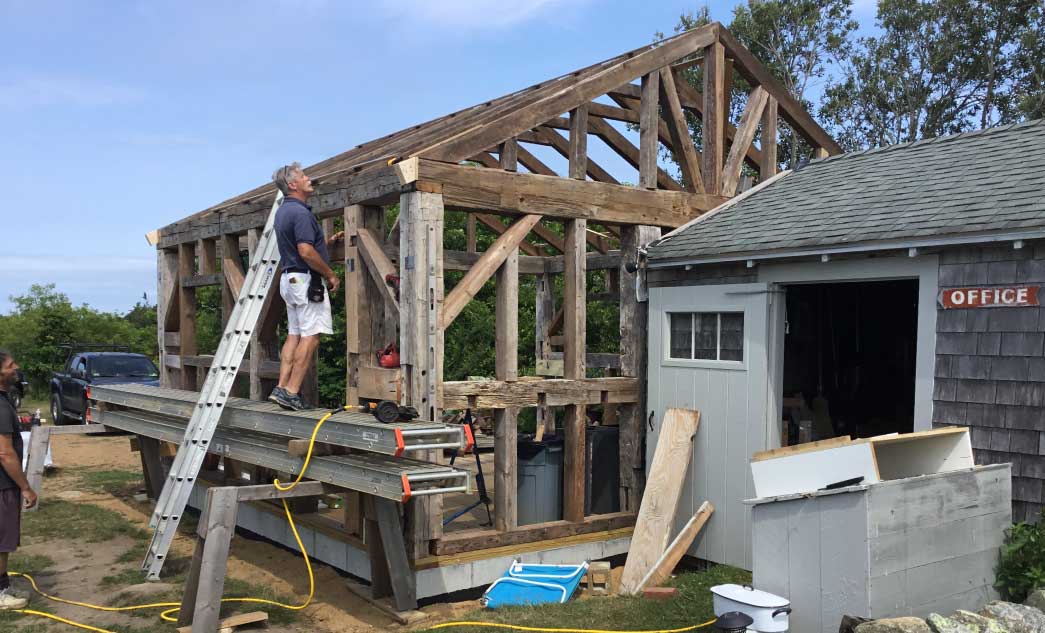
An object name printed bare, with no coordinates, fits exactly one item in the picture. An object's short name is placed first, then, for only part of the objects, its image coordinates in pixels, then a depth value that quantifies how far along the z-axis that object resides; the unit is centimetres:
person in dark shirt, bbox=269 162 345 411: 659
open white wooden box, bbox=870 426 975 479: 613
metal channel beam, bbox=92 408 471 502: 556
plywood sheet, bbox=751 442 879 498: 571
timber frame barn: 717
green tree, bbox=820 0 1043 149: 2425
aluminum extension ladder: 670
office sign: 612
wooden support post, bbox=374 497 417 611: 643
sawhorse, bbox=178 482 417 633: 584
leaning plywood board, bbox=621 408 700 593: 793
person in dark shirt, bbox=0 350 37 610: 669
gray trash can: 827
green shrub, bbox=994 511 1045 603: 596
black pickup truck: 1869
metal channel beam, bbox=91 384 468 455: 555
